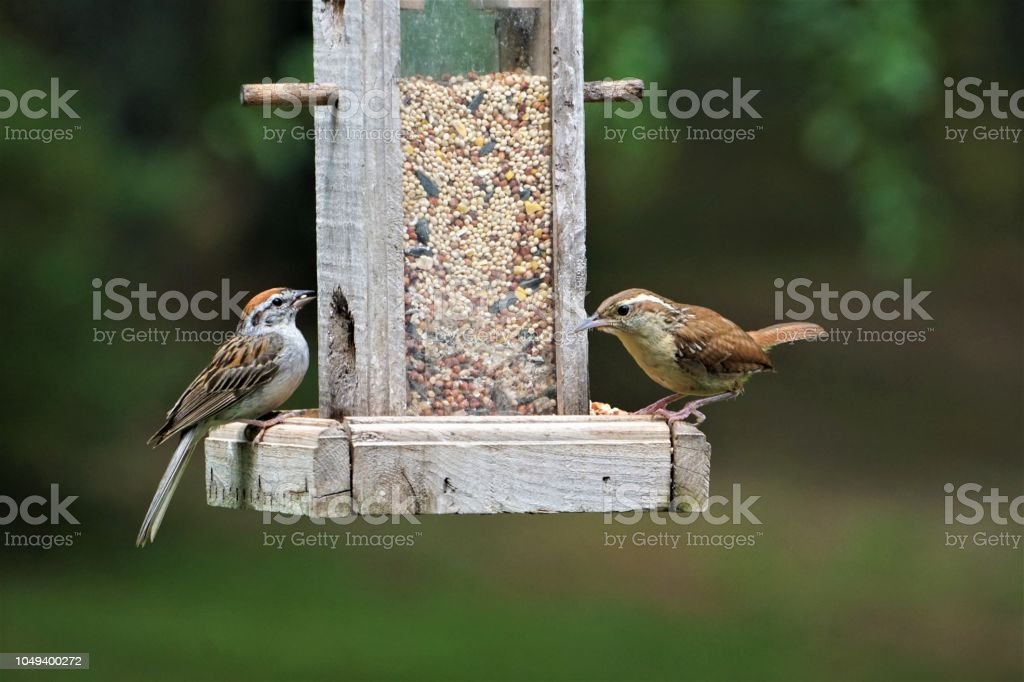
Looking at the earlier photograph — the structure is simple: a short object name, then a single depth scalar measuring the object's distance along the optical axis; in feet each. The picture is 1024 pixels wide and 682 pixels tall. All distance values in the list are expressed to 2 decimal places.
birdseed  35.45
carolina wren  37.19
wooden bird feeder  34.81
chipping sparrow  36.81
